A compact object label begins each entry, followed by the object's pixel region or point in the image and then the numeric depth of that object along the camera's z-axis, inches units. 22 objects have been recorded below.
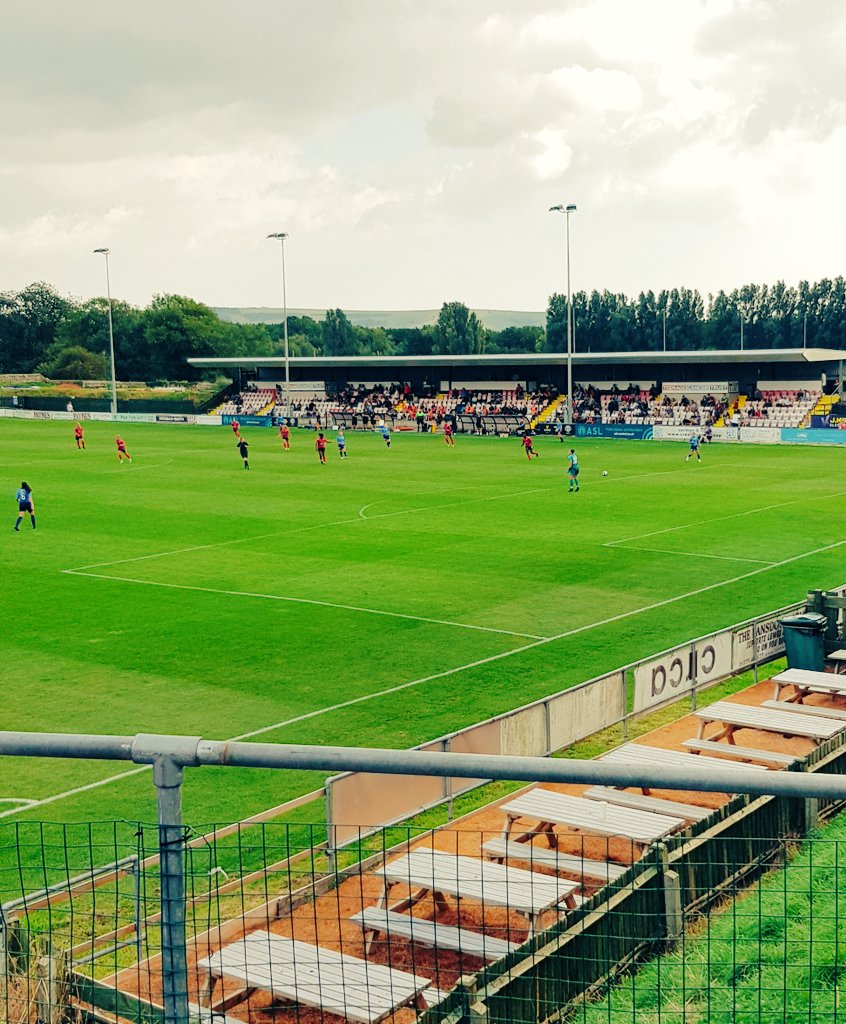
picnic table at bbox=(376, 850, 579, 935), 346.6
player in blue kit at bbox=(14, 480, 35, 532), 1379.2
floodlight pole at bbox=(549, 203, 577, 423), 2807.6
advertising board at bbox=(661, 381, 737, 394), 3154.5
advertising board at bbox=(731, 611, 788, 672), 707.4
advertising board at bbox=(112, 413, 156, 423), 3885.3
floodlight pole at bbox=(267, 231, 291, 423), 3287.4
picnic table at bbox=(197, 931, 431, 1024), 288.0
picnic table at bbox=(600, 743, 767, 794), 494.8
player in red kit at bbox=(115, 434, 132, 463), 2235.5
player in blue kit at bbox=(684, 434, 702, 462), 2181.3
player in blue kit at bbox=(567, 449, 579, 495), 1670.8
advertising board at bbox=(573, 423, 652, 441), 2847.0
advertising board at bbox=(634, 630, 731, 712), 624.4
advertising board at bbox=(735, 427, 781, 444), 2701.8
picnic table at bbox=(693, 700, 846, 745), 538.0
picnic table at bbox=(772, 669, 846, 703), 611.9
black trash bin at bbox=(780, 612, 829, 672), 684.7
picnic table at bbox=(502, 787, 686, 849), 406.0
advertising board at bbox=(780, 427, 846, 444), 2608.3
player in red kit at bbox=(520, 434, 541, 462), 2225.6
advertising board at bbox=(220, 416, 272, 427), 3599.9
